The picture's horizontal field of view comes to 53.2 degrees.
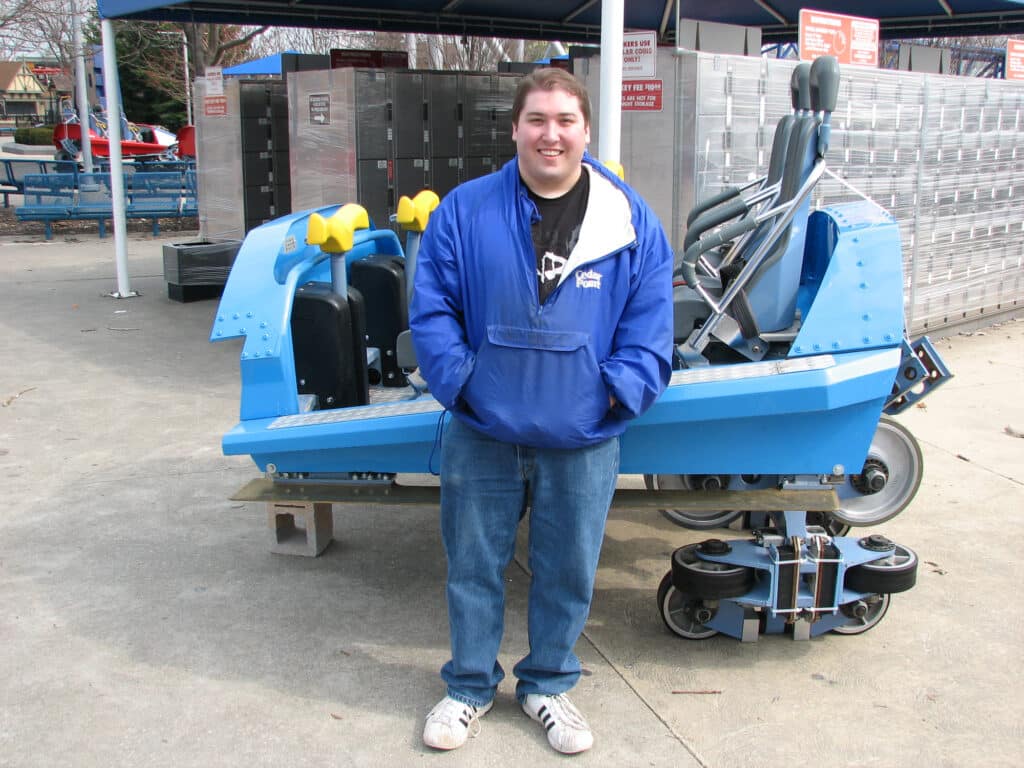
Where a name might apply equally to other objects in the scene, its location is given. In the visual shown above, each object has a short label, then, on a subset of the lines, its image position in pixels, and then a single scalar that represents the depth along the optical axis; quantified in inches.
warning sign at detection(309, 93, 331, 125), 350.9
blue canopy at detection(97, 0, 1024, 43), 426.3
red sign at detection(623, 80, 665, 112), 271.0
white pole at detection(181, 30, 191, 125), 967.6
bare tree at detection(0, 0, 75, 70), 829.2
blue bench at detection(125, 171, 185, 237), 632.4
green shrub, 1486.2
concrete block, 162.1
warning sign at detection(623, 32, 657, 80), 265.1
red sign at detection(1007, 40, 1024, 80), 432.1
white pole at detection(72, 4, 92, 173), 755.4
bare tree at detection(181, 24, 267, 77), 700.7
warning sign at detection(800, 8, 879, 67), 277.7
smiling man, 106.0
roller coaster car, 129.1
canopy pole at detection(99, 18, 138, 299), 372.2
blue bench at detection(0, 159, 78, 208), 694.5
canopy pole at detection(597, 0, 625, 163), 217.6
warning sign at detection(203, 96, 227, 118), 419.8
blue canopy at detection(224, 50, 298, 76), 748.0
